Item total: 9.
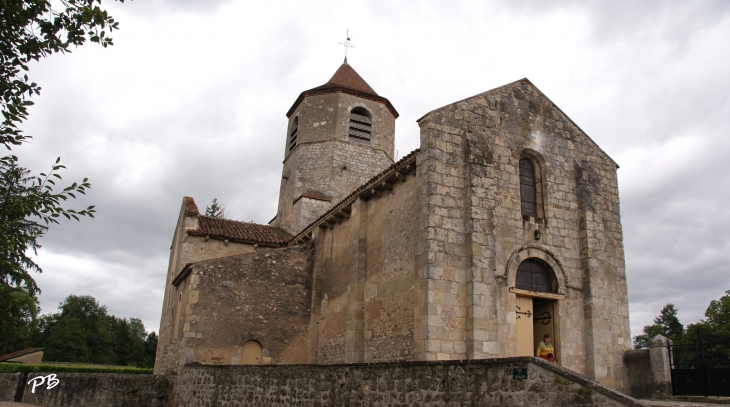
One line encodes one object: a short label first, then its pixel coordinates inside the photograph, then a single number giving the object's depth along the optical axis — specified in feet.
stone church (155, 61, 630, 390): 39.17
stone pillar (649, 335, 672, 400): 38.91
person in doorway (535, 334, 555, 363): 38.19
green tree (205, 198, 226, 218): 142.70
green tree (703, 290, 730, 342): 118.41
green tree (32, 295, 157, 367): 173.99
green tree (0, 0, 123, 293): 18.99
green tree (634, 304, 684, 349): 183.32
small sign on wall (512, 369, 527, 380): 19.83
